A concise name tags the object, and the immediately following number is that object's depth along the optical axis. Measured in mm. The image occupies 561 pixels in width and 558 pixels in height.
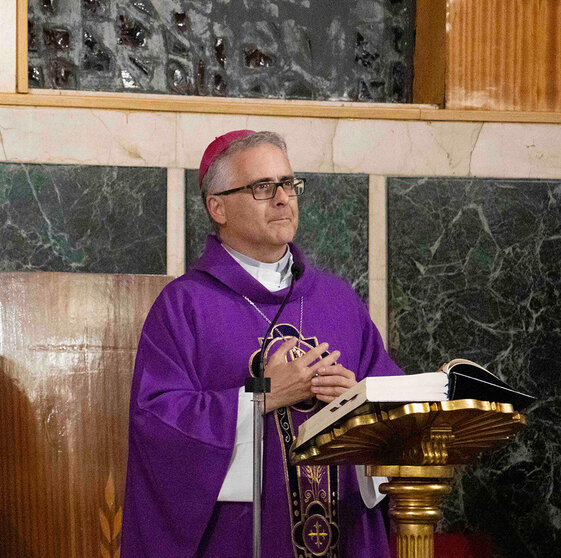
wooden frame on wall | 9461
